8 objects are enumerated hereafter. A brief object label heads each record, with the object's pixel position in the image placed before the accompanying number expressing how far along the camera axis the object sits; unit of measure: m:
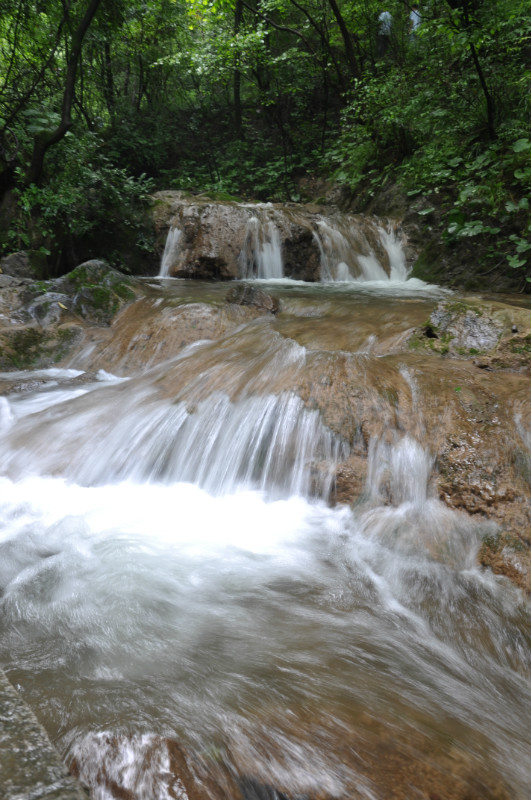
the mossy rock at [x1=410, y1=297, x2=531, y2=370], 4.09
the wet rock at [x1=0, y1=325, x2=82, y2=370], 5.90
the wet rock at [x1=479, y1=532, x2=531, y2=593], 2.72
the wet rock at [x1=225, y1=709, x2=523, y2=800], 1.46
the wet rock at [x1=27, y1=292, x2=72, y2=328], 6.30
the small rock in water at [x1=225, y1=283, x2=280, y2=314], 6.26
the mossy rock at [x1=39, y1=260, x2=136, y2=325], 6.52
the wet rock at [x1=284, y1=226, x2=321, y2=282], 8.61
